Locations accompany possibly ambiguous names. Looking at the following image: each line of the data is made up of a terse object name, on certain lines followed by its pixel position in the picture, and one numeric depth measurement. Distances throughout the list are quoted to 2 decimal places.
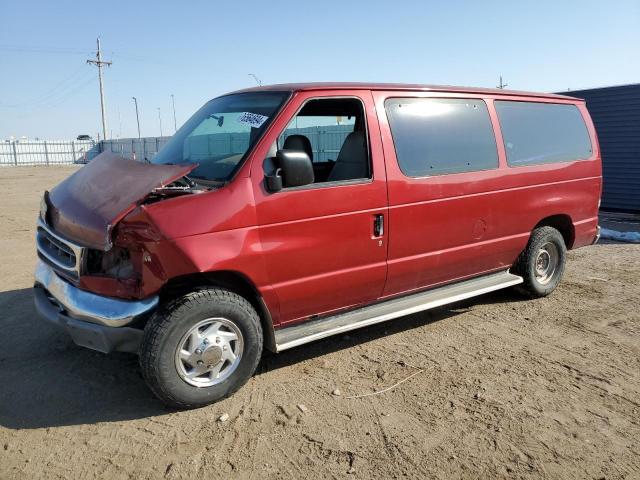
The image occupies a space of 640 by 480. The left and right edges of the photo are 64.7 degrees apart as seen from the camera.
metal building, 11.02
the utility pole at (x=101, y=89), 48.75
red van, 3.16
